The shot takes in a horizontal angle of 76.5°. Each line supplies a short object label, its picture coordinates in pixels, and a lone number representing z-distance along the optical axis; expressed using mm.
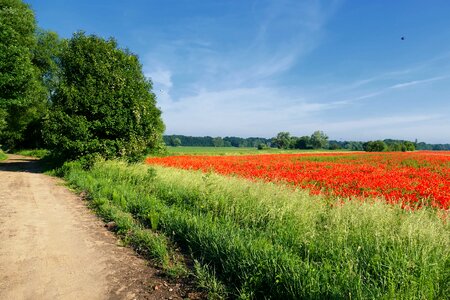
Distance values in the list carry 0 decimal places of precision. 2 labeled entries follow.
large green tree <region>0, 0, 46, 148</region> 21597
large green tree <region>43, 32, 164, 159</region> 17703
